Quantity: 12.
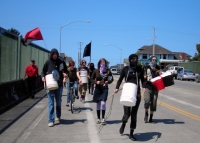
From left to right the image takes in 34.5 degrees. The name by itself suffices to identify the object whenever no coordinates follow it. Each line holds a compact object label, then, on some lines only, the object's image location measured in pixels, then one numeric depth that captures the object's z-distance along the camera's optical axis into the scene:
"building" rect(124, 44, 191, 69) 103.19
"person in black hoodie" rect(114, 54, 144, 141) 7.42
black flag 25.22
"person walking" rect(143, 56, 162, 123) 9.40
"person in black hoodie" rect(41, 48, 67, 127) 8.77
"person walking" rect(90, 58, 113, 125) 9.22
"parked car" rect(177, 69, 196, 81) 45.00
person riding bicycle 12.23
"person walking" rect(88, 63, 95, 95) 18.17
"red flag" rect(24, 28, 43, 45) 16.42
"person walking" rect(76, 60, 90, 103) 13.88
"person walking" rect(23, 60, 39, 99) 14.99
